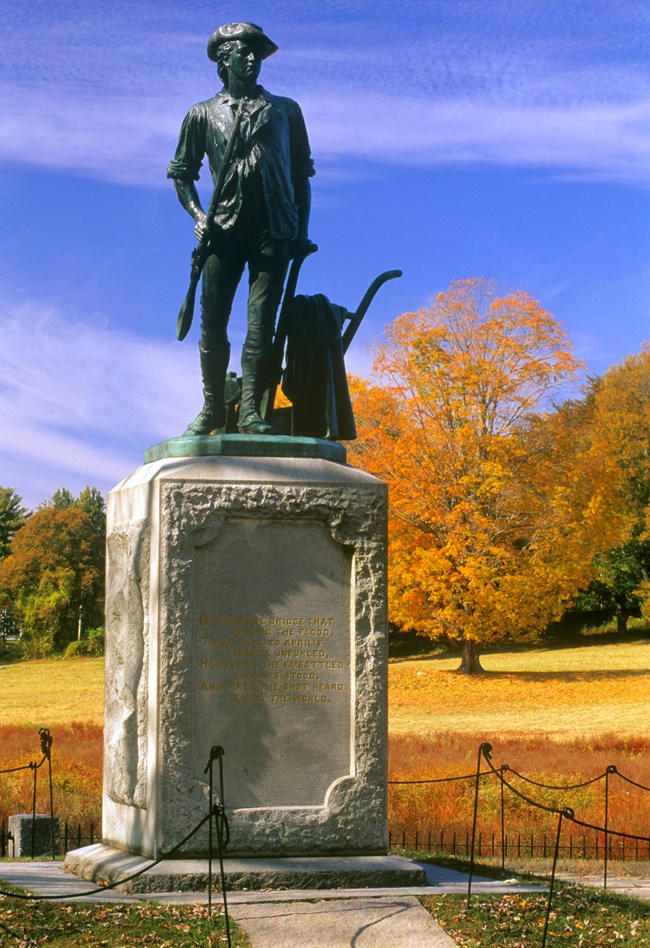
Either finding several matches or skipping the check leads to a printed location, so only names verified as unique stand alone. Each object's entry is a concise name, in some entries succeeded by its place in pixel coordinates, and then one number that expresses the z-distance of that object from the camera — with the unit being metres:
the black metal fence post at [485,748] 8.38
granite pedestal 7.92
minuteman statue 8.95
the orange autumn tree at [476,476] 35.03
